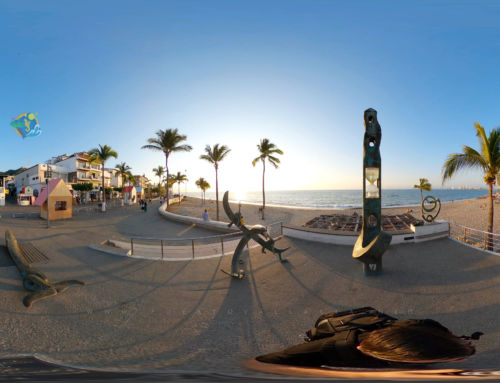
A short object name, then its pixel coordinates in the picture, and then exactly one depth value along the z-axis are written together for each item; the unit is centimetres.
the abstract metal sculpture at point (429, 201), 1073
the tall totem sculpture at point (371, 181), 813
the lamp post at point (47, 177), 1618
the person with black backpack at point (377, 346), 238
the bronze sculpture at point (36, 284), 618
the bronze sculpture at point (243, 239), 817
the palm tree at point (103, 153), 3309
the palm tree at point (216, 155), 2834
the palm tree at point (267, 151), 3178
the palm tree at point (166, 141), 3027
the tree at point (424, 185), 3528
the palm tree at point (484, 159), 948
